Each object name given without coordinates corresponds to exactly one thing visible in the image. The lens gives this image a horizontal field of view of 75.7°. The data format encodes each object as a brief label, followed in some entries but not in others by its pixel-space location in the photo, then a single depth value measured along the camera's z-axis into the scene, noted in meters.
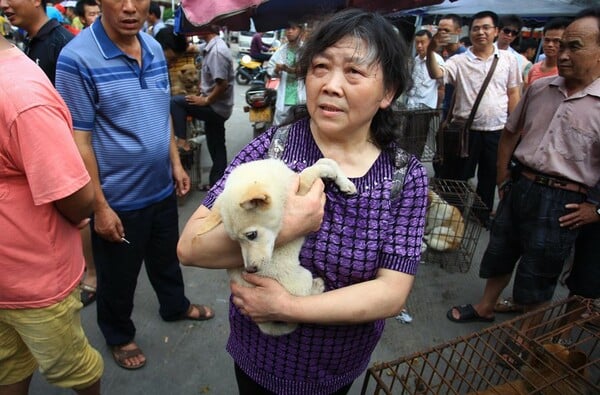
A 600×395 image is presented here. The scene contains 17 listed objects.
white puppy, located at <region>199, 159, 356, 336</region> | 1.13
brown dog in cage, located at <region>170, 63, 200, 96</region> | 5.70
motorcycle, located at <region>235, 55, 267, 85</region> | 13.46
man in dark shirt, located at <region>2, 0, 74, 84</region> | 2.85
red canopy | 2.89
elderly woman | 1.23
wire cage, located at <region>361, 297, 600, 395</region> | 1.48
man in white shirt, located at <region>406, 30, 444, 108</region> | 5.07
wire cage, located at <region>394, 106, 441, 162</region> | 4.07
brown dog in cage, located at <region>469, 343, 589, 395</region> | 1.65
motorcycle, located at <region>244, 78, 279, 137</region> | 6.66
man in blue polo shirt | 2.04
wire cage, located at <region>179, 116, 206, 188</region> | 5.48
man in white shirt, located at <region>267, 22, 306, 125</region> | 4.80
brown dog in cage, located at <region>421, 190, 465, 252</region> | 4.24
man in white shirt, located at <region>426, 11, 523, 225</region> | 4.68
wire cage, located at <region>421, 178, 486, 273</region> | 4.25
